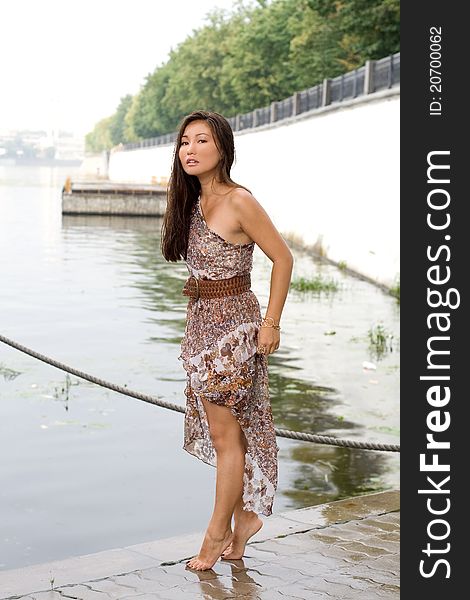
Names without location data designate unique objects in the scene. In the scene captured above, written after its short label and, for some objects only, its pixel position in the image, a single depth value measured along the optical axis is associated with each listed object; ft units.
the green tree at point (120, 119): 563.65
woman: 16.72
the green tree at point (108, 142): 617.70
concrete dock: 144.17
